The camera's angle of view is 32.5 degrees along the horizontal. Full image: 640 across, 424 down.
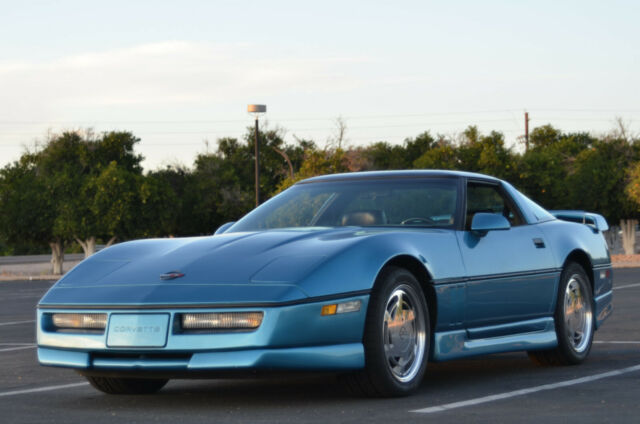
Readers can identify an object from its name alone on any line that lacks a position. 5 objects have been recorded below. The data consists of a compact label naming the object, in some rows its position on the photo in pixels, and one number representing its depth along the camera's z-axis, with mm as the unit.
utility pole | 80188
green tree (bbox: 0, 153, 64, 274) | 51312
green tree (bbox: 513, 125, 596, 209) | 61438
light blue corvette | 6258
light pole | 36188
